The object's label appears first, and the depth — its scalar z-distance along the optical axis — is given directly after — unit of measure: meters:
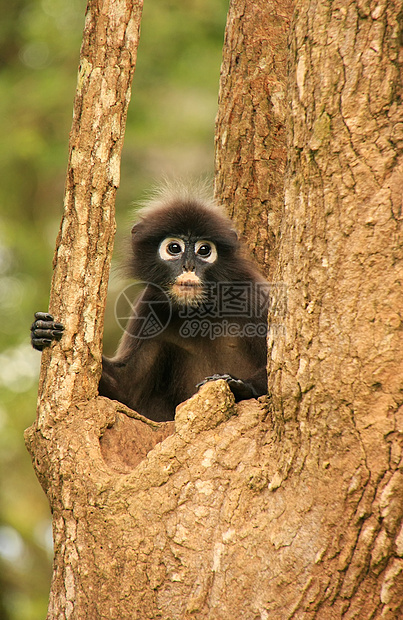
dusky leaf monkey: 9.58
